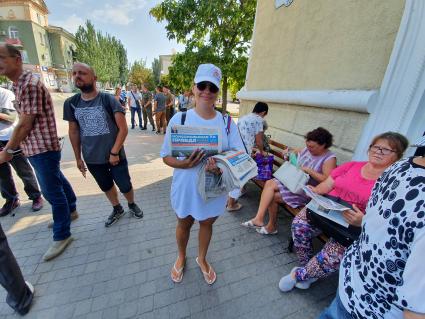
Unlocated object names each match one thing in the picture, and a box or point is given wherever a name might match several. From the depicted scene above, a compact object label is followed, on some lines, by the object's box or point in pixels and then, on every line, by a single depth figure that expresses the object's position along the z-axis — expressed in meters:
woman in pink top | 1.78
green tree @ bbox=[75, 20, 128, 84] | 42.16
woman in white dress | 1.65
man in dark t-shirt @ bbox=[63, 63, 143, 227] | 2.38
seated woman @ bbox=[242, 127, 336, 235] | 2.54
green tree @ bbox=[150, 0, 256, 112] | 6.50
